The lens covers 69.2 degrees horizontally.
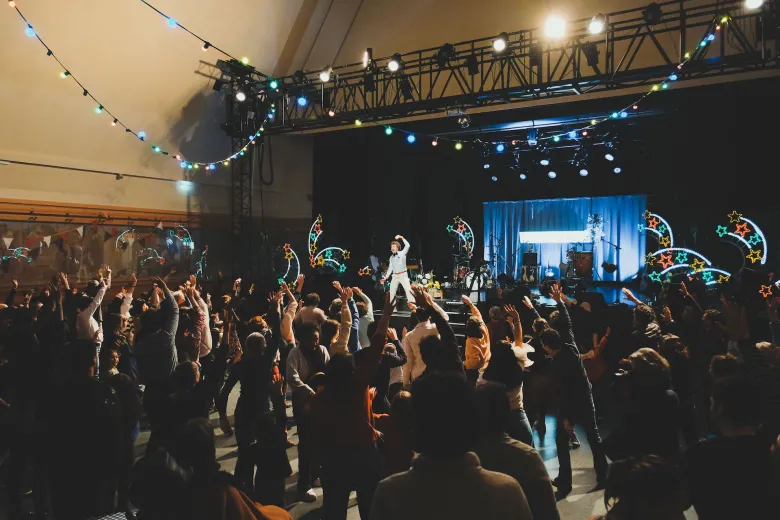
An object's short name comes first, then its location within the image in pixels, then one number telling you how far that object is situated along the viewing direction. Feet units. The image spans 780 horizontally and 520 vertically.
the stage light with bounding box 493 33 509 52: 30.86
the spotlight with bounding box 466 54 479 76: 33.45
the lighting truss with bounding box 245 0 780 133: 28.12
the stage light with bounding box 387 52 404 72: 33.30
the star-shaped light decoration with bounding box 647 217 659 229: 47.54
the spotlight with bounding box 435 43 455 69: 33.63
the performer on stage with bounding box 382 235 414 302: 35.68
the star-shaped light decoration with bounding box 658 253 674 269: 45.57
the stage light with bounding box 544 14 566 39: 27.59
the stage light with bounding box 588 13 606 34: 27.32
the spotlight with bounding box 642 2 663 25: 27.68
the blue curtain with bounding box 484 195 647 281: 53.98
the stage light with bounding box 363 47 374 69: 36.40
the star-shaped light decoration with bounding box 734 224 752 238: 41.70
